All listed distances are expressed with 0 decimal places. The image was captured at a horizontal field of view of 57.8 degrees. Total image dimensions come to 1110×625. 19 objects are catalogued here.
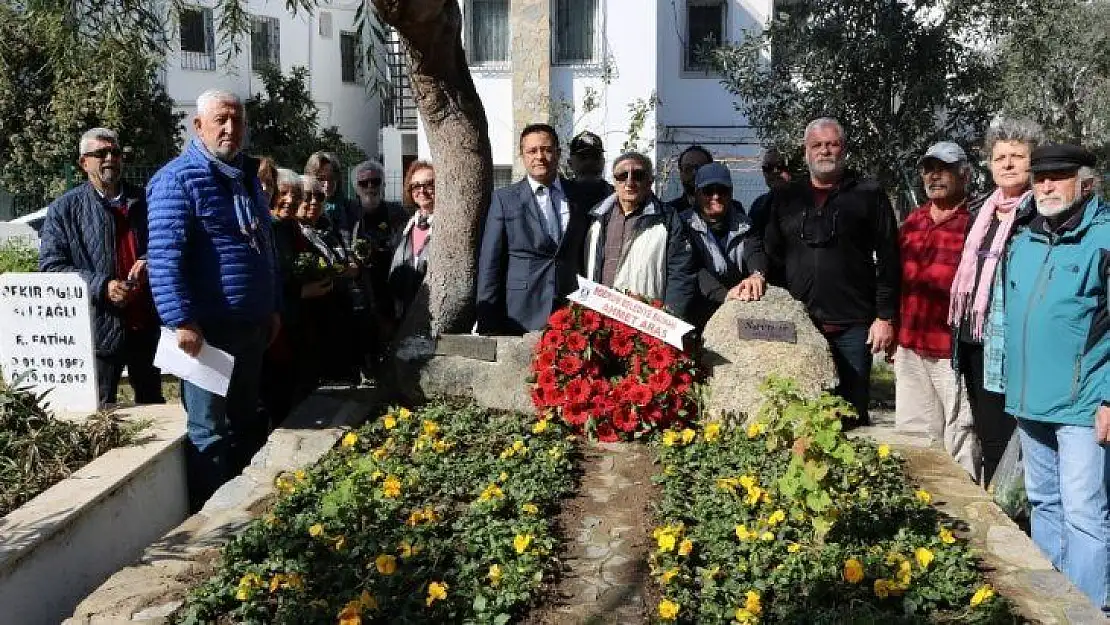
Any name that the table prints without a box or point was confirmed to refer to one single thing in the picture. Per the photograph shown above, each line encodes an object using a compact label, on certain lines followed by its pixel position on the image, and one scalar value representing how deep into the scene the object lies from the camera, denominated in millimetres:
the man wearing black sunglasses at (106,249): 5570
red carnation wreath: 5230
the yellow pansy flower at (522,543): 3623
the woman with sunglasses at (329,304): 5762
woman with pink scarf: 4570
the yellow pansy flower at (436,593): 3252
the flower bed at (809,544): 3295
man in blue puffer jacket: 4566
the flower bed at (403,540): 3299
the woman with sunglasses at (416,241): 6578
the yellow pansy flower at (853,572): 3348
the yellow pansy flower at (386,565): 3428
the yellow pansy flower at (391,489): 4117
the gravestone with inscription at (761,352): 5105
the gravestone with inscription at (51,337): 5087
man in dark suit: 5574
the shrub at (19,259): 7871
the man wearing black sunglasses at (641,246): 5488
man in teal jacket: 3938
